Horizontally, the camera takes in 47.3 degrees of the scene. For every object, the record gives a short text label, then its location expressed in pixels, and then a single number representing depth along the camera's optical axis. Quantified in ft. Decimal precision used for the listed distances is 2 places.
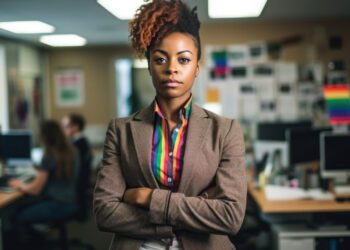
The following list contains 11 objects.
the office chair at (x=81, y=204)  10.34
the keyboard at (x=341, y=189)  9.36
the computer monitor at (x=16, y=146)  12.67
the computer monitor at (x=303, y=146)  9.92
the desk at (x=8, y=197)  9.09
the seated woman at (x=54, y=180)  10.06
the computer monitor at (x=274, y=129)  12.17
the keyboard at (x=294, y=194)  9.04
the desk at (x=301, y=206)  8.20
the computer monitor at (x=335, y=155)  9.54
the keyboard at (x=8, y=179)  10.21
